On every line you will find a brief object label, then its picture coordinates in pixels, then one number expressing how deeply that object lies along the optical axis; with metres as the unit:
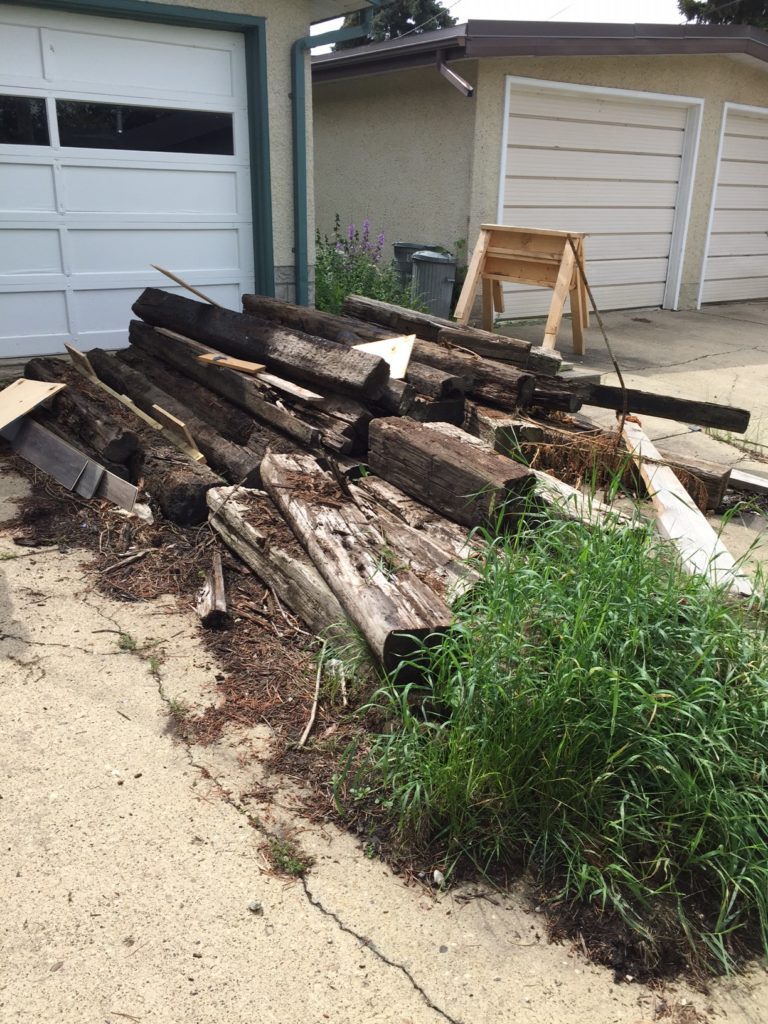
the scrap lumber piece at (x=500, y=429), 4.78
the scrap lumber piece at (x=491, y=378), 5.20
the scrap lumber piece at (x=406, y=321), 5.68
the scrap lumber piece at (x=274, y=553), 3.49
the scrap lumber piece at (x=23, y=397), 5.39
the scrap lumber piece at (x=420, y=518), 3.69
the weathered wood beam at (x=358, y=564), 2.86
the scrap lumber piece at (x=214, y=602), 3.69
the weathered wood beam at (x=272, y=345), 4.77
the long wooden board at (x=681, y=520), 3.65
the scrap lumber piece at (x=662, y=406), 5.46
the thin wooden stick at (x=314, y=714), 2.99
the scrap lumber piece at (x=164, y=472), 4.49
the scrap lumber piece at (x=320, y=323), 5.83
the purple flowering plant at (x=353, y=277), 8.61
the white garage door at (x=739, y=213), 12.33
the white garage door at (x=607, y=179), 9.97
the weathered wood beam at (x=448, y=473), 3.79
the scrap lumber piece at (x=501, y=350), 5.64
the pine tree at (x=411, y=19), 35.34
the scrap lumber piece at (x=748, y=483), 5.16
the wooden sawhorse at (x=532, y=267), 7.51
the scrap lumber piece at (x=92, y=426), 4.95
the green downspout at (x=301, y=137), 7.63
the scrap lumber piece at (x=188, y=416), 4.75
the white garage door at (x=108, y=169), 6.74
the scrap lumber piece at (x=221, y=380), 4.82
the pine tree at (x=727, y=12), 22.78
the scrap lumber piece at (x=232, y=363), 5.27
